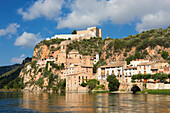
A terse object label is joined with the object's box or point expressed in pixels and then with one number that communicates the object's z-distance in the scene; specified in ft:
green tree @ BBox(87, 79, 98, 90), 316.81
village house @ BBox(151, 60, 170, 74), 278.67
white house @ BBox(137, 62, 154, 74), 284.14
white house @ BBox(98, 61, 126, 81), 315.78
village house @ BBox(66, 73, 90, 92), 329.11
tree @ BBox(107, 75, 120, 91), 283.38
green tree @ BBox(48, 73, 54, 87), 394.81
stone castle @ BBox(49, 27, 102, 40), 526.16
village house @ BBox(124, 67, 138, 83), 288.88
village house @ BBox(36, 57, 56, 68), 465.06
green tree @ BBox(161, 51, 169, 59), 330.69
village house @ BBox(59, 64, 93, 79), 364.79
